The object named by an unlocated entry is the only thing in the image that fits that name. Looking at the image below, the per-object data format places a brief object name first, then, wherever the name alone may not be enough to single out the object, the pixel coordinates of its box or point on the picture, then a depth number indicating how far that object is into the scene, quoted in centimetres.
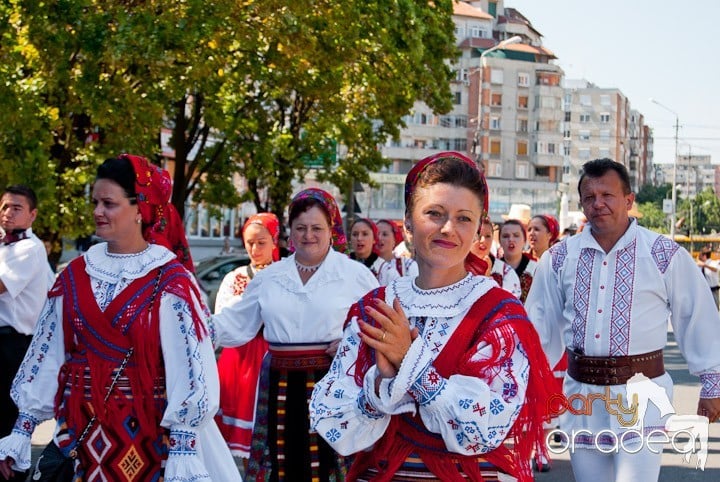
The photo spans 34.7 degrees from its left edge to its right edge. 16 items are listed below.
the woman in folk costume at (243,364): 776
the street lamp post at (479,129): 4279
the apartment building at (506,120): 9575
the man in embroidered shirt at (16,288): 733
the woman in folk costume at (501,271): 933
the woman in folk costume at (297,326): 646
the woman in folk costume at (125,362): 445
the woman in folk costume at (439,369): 324
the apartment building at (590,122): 14000
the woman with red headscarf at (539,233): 1154
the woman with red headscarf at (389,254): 1030
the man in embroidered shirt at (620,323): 560
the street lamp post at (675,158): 6839
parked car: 2008
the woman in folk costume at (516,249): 1070
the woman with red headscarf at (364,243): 1105
